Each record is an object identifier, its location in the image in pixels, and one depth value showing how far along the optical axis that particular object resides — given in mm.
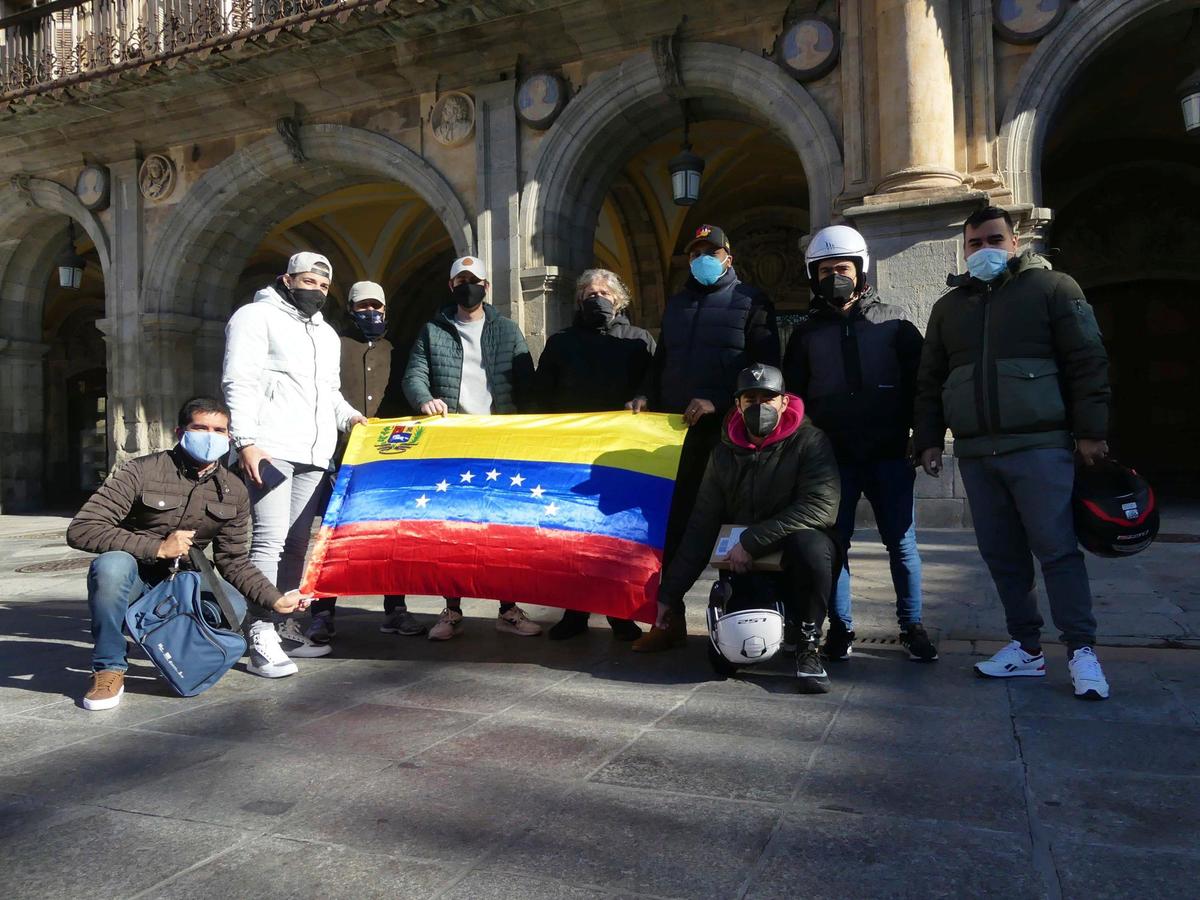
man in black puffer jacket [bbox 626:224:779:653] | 4516
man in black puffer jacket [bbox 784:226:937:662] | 4191
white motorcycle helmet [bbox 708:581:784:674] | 3738
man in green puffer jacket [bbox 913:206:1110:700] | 3629
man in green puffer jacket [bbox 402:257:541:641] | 5094
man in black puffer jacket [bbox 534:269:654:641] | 4988
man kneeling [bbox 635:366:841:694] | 3848
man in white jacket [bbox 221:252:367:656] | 4359
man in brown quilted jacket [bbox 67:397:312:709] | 3773
